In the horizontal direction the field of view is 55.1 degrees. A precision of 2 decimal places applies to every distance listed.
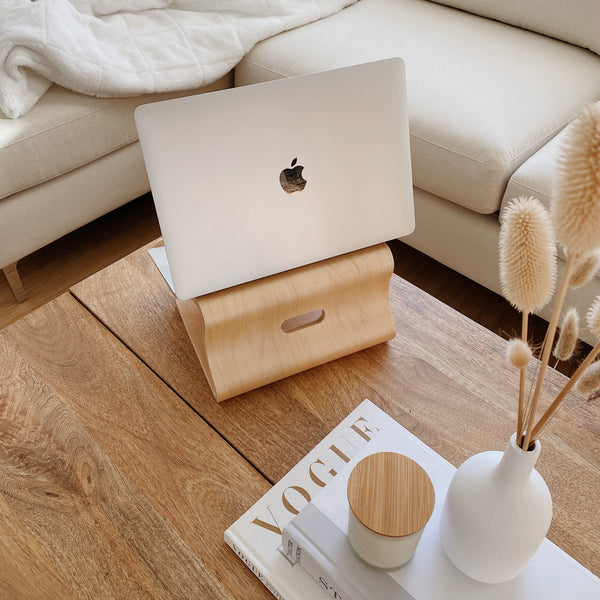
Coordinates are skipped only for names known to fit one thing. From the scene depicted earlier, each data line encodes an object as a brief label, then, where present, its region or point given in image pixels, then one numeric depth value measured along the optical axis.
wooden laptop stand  0.72
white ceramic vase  0.46
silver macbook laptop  0.62
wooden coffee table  0.59
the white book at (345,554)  0.54
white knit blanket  1.24
